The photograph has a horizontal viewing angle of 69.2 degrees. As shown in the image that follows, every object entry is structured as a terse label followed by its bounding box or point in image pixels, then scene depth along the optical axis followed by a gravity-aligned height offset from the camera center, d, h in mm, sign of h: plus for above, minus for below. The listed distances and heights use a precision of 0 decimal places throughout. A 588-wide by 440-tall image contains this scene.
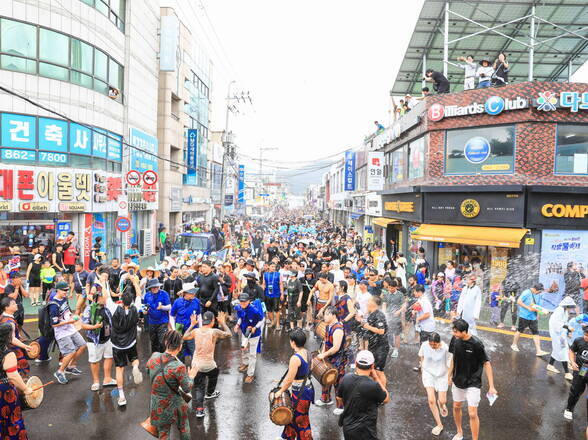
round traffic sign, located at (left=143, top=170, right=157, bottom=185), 16312 +1179
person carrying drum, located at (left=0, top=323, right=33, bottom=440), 4781 -2139
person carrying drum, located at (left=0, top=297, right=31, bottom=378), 6137 -1998
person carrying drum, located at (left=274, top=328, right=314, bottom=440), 5207 -2254
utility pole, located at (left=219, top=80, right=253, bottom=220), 29175 +7491
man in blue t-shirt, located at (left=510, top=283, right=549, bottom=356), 9742 -2115
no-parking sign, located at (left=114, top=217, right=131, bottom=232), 15345 -618
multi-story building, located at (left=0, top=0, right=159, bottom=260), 16094 +3772
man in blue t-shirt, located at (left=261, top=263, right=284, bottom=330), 11484 -2162
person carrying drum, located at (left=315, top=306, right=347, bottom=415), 6496 -2147
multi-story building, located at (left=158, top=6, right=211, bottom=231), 28922 +7020
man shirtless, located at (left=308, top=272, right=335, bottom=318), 10047 -1902
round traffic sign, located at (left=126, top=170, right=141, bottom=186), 15664 +1083
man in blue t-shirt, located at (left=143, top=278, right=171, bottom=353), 8180 -1960
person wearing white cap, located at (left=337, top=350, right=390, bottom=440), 4578 -2085
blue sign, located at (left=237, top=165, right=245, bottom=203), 56881 +3883
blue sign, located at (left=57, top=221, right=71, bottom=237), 17781 -965
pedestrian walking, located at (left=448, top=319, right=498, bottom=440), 5684 -2045
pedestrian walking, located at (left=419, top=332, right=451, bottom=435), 6223 -2330
